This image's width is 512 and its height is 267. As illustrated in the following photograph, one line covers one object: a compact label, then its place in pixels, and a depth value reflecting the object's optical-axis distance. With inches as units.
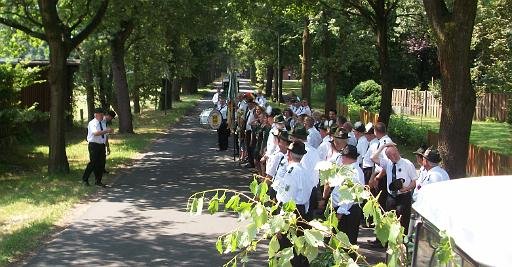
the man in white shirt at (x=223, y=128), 858.8
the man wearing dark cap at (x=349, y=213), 329.4
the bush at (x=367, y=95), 1578.5
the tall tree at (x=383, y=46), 800.3
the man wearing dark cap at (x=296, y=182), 303.1
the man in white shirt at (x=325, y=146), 449.7
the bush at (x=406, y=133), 890.7
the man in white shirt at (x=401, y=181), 367.6
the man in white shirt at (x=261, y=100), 975.9
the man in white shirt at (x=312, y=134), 524.5
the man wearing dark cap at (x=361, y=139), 467.8
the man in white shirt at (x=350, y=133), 483.3
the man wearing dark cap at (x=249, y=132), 709.3
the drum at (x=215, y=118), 852.0
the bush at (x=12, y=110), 725.9
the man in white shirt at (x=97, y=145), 588.4
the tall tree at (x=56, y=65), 661.3
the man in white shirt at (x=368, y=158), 452.1
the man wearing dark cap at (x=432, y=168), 324.2
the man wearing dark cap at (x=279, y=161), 317.7
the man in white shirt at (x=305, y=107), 809.4
